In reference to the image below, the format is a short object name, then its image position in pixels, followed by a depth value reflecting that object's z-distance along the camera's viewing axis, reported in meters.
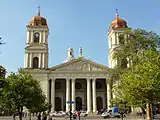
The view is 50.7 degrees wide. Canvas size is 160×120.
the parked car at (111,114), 29.00
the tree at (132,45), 20.56
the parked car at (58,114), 32.48
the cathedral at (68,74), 36.98
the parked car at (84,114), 32.83
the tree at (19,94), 15.47
